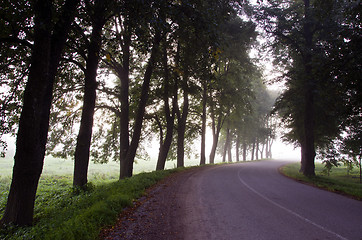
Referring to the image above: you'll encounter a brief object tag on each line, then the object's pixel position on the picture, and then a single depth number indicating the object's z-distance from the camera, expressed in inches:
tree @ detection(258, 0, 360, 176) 577.9
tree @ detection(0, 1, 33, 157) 245.0
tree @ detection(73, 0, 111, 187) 398.0
